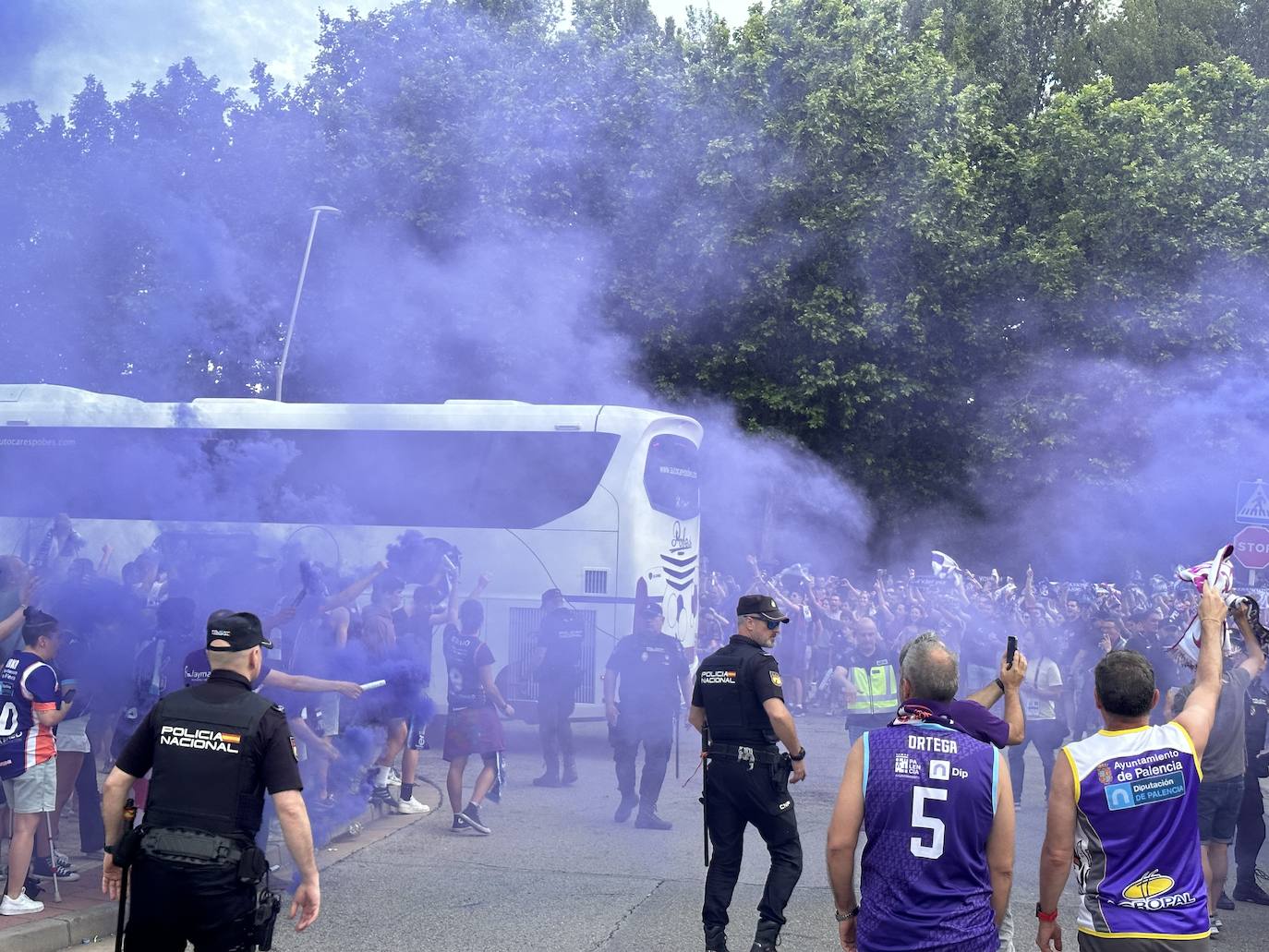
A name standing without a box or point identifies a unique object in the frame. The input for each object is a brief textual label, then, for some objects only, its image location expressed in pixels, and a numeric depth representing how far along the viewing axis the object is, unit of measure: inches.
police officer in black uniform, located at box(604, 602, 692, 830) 361.4
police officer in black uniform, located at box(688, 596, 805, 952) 231.9
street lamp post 555.2
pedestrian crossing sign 510.0
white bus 533.3
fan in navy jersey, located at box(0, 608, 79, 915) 246.2
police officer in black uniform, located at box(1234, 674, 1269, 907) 294.0
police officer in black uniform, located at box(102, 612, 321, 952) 152.4
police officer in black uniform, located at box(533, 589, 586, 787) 433.4
